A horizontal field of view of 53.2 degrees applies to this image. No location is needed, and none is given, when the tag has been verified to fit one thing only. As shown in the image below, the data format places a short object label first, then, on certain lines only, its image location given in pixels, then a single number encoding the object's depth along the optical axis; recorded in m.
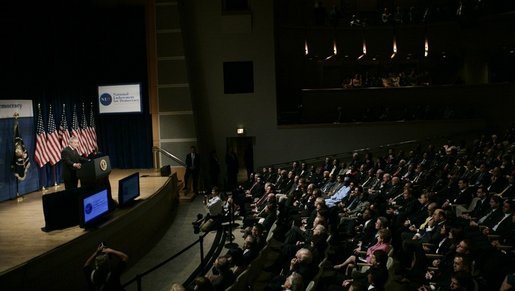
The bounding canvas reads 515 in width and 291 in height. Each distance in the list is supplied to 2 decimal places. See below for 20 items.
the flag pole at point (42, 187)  11.31
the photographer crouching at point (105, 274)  5.80
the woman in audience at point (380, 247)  6.34
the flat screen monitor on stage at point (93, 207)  7.34
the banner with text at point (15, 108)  10.24
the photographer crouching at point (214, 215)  10.02
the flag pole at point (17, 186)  10.35
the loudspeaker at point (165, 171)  13.27
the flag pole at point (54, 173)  11.87
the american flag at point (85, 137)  13.46
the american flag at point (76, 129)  13.04
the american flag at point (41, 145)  11.27
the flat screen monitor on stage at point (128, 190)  8.89
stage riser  6.02
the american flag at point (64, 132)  12.18
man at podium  8.83
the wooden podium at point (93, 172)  8.38
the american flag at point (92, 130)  14.10
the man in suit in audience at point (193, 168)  14.65
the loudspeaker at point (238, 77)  16.77
